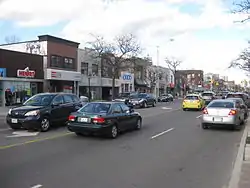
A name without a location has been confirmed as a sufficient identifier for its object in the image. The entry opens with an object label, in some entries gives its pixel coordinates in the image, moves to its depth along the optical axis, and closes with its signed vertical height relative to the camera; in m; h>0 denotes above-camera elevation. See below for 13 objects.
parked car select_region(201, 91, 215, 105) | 26.85 -0.63
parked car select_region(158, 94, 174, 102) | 37.27 -1.23
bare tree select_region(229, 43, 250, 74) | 24.44 +3.34
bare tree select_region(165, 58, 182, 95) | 55.82 +6.73
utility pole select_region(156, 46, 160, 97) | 50.44 +0.73
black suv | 9.05 -0.91
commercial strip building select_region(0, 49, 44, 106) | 21.18 +1.43
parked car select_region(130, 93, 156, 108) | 22.93 -0.97
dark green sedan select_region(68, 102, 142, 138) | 7.95 -1.06
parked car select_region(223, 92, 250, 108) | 20.41 -0.46
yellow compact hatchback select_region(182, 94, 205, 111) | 20.42 -1.04
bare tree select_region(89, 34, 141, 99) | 30.05 +5.11
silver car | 10.12 -1.09
